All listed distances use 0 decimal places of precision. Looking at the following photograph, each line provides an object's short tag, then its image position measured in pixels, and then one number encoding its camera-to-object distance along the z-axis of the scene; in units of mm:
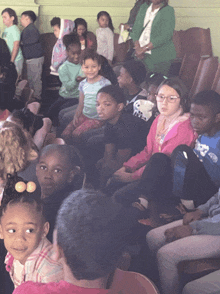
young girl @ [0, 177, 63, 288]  1586
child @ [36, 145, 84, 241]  1865
